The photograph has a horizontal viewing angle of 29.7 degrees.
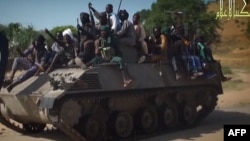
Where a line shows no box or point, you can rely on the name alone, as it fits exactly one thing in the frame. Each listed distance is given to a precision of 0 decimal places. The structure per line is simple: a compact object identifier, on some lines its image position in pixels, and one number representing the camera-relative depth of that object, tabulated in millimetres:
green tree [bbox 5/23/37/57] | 40409
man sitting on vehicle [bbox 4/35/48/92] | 11531
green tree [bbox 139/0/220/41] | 33781
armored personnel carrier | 9977
